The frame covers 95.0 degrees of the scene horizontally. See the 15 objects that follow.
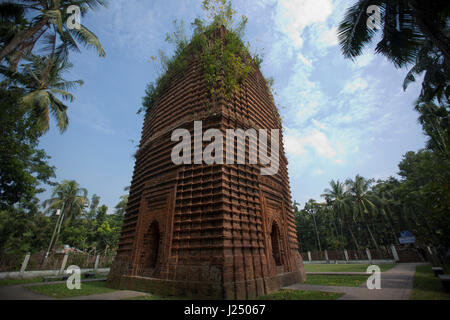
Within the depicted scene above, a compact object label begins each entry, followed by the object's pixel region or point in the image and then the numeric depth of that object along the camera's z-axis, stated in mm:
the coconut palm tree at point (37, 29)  8853
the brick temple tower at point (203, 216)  5938
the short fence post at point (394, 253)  23141
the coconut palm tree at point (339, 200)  31406
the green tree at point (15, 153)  9109
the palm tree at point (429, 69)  12055
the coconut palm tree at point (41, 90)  12341
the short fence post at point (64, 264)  18203
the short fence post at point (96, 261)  20728
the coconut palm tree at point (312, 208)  41750
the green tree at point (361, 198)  29828
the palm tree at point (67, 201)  25375
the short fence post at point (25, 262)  15172
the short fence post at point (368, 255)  24988
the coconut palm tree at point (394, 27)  6754
